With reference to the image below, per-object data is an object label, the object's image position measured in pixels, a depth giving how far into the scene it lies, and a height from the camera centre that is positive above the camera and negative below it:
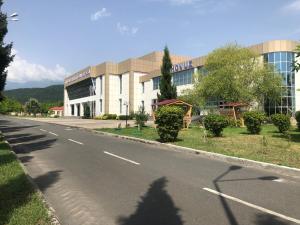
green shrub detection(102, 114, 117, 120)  49.39 -0.86
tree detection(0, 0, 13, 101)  15.56 +4.22
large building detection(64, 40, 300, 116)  28.67 +5.97
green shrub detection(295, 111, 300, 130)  15.81 -0.38
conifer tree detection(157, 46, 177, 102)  27.18 +3.09
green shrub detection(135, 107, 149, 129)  20.27 -0.45
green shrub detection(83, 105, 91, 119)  57.51 +0.17
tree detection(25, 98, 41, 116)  85.22 +2.40
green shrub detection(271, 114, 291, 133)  14.24 -0.57
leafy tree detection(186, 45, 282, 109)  25.67 +3.43
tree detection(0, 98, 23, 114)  101.34 +2.50
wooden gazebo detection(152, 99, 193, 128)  19.41 +0.50
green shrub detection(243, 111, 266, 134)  14.56 -0.48
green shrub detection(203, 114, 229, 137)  13.44 -0.59
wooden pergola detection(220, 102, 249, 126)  21.48 +0.09
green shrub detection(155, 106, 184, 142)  12.30 -0.44
